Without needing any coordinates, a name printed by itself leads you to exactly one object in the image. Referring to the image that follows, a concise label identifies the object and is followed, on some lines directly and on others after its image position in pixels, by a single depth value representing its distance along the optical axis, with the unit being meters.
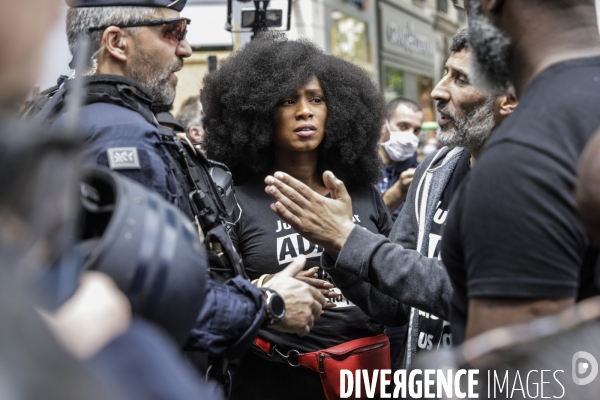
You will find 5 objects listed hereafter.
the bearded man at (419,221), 2.38
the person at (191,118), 6.46
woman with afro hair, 3.31
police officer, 2.11
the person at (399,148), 5.56
